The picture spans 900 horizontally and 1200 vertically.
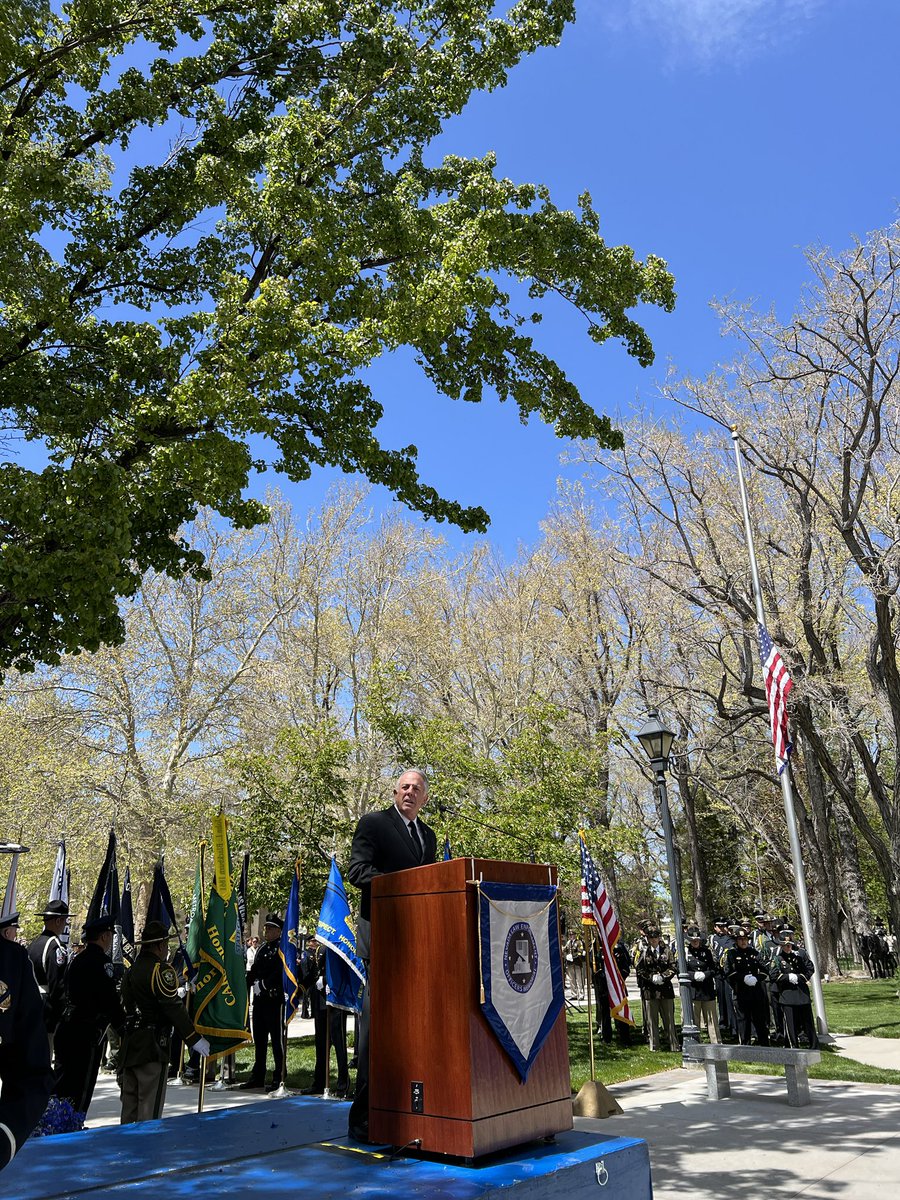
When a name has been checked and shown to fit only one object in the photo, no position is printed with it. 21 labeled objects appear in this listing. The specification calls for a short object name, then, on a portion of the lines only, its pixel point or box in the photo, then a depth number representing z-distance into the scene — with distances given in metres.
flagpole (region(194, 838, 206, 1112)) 9.95
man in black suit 4.36
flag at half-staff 14.73
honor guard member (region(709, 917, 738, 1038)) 15.82
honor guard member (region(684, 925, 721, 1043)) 14.10
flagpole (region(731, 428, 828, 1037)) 14.80
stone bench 9.24
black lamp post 10.99
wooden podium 3.54
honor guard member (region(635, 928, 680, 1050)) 14.95
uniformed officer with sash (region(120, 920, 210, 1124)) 7.80
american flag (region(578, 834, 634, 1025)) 11.50
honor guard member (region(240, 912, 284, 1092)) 12.40
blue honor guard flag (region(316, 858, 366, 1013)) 7.64
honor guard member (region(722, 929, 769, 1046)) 14.40
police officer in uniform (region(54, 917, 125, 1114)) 8.27
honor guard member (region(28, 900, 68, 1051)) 10.11
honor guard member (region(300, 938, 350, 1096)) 11.33
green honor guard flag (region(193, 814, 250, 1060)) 8.88
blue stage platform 3.27
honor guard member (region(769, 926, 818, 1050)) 13.88
